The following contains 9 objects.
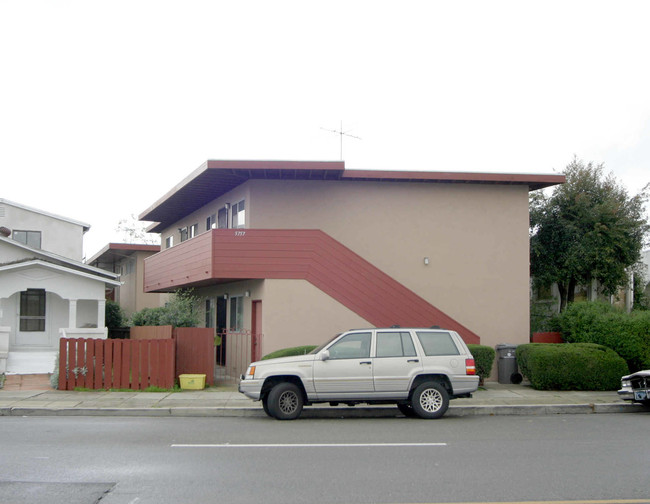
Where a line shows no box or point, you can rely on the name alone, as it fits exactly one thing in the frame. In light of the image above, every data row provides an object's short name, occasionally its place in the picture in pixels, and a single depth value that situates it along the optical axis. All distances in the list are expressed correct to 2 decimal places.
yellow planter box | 17.19
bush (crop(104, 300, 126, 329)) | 29.06
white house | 20.17
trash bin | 19.16
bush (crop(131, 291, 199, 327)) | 19.42
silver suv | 13.16
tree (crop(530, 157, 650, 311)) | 24.39
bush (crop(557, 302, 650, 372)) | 18.27
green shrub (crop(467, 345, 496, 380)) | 18.00
